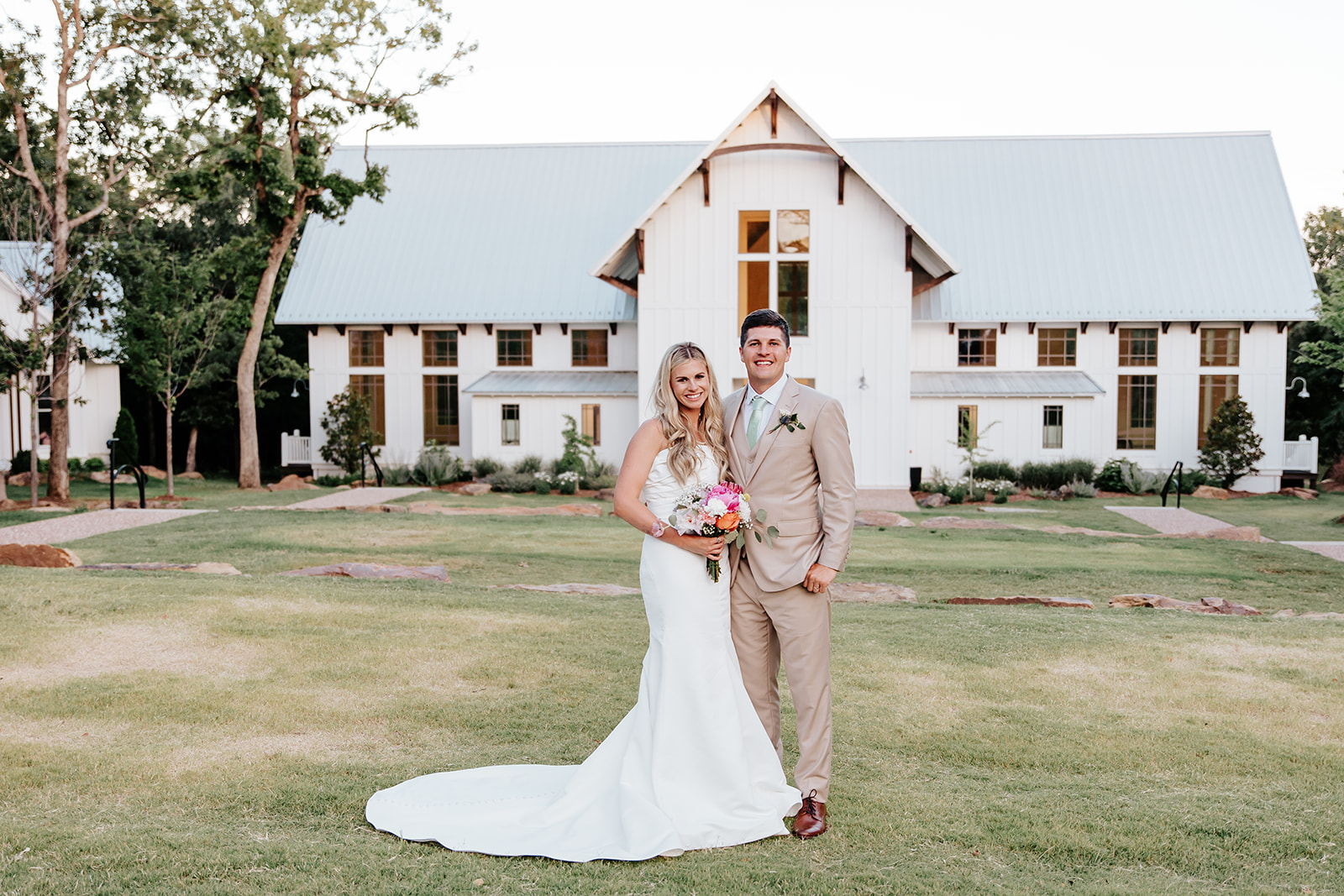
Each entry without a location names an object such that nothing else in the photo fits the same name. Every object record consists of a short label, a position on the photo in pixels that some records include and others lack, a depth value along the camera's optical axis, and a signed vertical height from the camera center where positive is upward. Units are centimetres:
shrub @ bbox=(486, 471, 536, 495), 2277 -151
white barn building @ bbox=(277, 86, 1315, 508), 2225 +297
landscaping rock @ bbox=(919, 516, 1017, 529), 1614 -177
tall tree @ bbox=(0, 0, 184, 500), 2002 +609
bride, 423 -132
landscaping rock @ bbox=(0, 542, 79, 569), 1071 -146
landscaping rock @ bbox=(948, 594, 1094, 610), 969 -180
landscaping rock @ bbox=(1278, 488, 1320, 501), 2258 -186
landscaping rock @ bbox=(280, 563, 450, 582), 1038 -159
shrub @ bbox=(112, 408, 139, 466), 2748 -54
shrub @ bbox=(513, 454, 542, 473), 2386 -118
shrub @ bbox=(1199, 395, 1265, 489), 2330 -77
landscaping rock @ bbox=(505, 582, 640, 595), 999 -170
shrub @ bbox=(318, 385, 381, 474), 2488 -38
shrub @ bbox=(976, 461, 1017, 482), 2328 -133
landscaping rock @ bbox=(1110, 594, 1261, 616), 952 -182
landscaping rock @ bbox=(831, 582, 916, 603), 995 -178
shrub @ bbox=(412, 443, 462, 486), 2405 -125
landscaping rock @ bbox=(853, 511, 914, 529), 1647 -172
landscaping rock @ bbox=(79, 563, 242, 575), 1036 -155
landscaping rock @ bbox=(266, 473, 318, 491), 2302 -158
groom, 428 -48
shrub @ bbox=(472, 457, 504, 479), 2422 -125
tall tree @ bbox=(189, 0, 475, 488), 2148 +664
